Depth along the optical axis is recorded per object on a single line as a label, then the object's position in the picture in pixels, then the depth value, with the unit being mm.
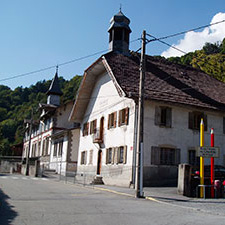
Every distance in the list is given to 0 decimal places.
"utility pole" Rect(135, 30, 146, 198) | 13688
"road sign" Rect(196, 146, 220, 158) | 14741
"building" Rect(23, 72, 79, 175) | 33656
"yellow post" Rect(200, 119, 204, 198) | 14716
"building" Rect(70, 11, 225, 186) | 20453
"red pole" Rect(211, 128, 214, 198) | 14902
